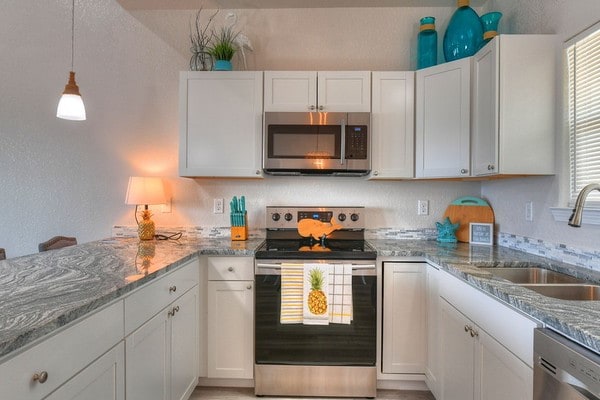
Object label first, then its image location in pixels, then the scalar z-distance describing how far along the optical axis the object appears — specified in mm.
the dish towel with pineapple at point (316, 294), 1870
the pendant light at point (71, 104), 1835
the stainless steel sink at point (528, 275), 1586
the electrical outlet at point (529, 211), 1920
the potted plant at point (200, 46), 2383
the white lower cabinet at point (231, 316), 1972
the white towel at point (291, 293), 1884
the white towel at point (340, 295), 1880
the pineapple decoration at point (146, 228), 2357
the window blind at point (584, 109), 1493
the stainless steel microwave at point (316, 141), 2184
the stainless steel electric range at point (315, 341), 1913
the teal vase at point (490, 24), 2004
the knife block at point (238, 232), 2330
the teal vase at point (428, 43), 2318
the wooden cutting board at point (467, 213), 2318
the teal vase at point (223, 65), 2295
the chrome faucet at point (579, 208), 1161
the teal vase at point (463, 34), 2115
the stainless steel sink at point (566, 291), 1341
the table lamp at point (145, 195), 2314
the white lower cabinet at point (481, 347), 1073
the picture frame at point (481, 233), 2236
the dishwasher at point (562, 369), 783
